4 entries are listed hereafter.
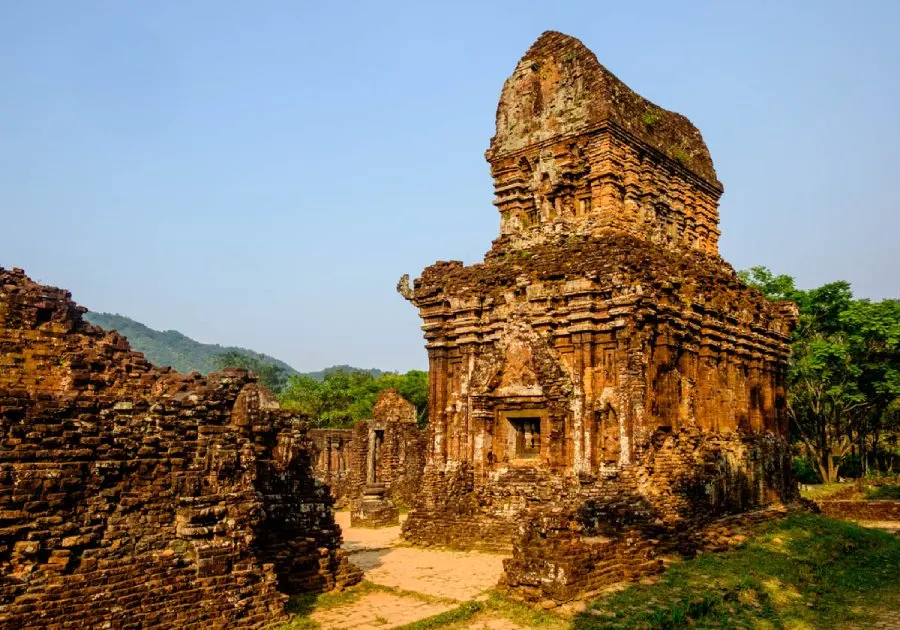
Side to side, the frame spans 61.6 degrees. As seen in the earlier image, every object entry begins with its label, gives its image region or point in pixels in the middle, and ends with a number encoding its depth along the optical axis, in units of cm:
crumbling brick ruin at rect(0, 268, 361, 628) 763
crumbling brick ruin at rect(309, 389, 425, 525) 2500
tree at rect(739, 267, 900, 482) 3089
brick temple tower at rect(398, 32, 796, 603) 1421
